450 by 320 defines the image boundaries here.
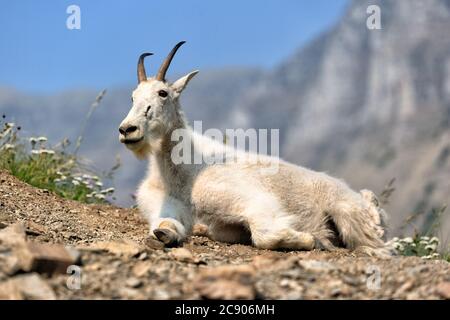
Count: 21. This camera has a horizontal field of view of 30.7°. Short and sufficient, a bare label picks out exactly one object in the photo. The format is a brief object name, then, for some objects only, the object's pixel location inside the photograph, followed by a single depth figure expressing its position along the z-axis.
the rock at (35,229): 8.23
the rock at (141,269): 5.70
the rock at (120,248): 6.20
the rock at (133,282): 5.49
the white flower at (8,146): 11.65
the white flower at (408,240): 10.48
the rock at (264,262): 5.98
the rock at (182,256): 6.55
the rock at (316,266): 6.04
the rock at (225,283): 5.26
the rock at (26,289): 5.21
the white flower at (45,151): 11.92
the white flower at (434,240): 10.50
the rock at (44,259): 5.58
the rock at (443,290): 5.63
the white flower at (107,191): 12.26
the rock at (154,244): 8.30
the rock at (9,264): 5.54
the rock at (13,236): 6.07
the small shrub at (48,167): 11.67
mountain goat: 9.11
